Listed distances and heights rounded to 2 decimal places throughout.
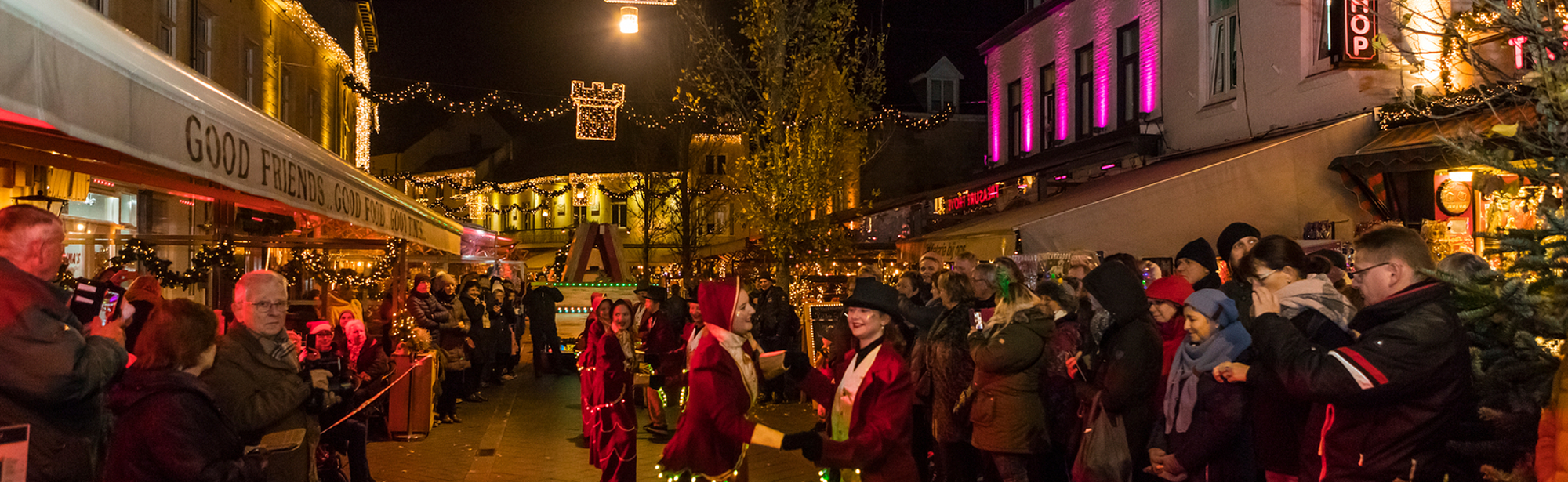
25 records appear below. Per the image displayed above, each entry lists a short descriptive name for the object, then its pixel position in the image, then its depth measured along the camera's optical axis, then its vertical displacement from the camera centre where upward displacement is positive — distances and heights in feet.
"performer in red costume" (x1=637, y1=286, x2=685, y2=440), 37.78 -3.59
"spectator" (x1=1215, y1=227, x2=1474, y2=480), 12.15 -1.43
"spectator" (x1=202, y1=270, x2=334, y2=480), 13.74 -1.62
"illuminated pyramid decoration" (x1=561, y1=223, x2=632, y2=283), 67.72 +0.37
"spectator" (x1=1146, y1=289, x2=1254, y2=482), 16.44 -2.53
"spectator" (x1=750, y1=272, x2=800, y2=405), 47.55 -3.10
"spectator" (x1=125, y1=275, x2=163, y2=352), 18.85 -0.78
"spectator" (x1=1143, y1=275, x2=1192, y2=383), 19.33 -1.07
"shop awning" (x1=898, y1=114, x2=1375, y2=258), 40.73 +2.03
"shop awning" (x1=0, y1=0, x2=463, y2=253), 9.36 +1.74
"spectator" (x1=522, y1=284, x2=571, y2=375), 57.98 -3.47
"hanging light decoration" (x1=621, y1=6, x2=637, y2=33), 36.35 +8.41
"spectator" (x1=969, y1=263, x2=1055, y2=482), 19.54 -2.46
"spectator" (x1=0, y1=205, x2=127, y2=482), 10.30 -1.04
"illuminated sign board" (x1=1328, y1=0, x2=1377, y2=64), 37.55 +8.14
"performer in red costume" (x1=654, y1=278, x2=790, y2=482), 16.53 -2.52
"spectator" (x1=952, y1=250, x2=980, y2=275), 31.12 -0.24
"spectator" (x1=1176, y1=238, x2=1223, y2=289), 22.16 -0.24
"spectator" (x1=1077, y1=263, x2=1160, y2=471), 17.94 -1.74
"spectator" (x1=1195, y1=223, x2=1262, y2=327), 19.74 +0.02
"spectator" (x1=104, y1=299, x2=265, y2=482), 12.14 -1.86
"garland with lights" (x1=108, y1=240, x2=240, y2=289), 30.37 -0.09
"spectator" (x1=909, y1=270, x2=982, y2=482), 22.99 -2.86
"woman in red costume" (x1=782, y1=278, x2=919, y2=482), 15.08 -2.33
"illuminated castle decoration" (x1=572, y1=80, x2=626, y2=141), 51.16 +7.53
